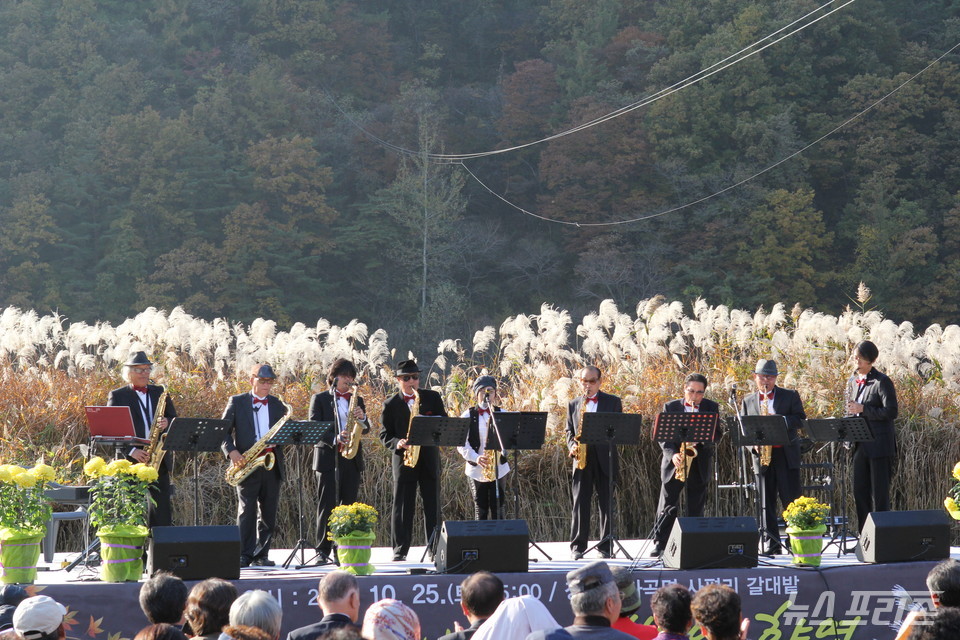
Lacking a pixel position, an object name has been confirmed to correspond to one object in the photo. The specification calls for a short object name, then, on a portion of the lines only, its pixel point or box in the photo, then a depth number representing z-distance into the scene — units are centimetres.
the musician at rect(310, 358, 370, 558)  2077
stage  1681
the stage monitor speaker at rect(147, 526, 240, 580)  1730
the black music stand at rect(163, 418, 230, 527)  1847
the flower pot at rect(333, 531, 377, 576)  1828
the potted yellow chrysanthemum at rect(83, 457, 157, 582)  1752
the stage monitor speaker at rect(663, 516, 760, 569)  1858
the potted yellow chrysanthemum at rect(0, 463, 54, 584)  1745
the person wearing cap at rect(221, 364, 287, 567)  2039
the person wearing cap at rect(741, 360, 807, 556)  2191
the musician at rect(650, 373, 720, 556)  2155
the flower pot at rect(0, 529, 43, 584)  1742
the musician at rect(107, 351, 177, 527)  2034
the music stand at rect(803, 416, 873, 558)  2042
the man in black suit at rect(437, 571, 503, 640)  1177
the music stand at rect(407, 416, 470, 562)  1958
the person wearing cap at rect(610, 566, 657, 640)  1195
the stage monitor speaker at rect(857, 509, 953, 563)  1909
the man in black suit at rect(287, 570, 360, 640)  1152
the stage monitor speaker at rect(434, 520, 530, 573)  1819
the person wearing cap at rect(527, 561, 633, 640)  1059
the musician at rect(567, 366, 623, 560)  2139
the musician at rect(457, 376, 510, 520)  2070
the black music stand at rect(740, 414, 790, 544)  2036
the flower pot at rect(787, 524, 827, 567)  1897
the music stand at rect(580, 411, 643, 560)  1997
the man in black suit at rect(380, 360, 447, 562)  2117
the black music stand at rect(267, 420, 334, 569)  1914
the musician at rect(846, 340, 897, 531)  2167
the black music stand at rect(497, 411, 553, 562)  1995
